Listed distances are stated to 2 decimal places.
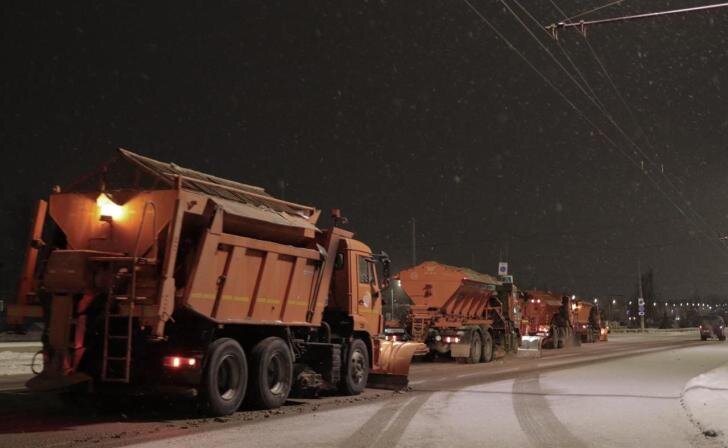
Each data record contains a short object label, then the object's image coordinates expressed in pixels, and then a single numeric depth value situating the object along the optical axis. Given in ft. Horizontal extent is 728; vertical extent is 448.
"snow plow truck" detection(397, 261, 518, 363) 84.28
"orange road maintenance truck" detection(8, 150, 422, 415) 32.27
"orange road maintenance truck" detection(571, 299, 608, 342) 147.99
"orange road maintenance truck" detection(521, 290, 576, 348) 121.60
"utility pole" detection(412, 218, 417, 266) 155.27
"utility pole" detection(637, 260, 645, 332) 213.56
